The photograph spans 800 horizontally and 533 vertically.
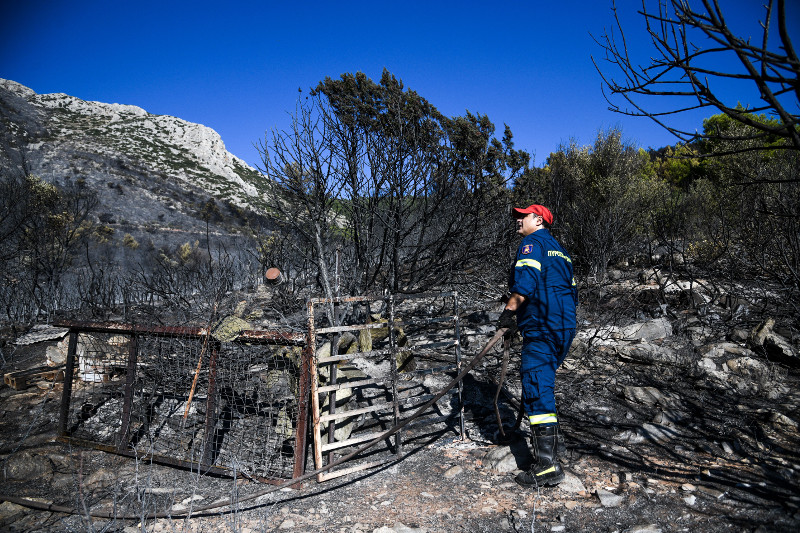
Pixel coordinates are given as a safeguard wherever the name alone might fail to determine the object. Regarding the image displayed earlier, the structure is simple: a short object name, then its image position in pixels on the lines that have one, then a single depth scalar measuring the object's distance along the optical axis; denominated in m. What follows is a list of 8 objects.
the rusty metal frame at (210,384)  3.19
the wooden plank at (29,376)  5.28
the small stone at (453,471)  3.22
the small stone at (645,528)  2.37
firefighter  3.04
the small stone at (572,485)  2.88
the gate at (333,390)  3.26
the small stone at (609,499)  2.66
